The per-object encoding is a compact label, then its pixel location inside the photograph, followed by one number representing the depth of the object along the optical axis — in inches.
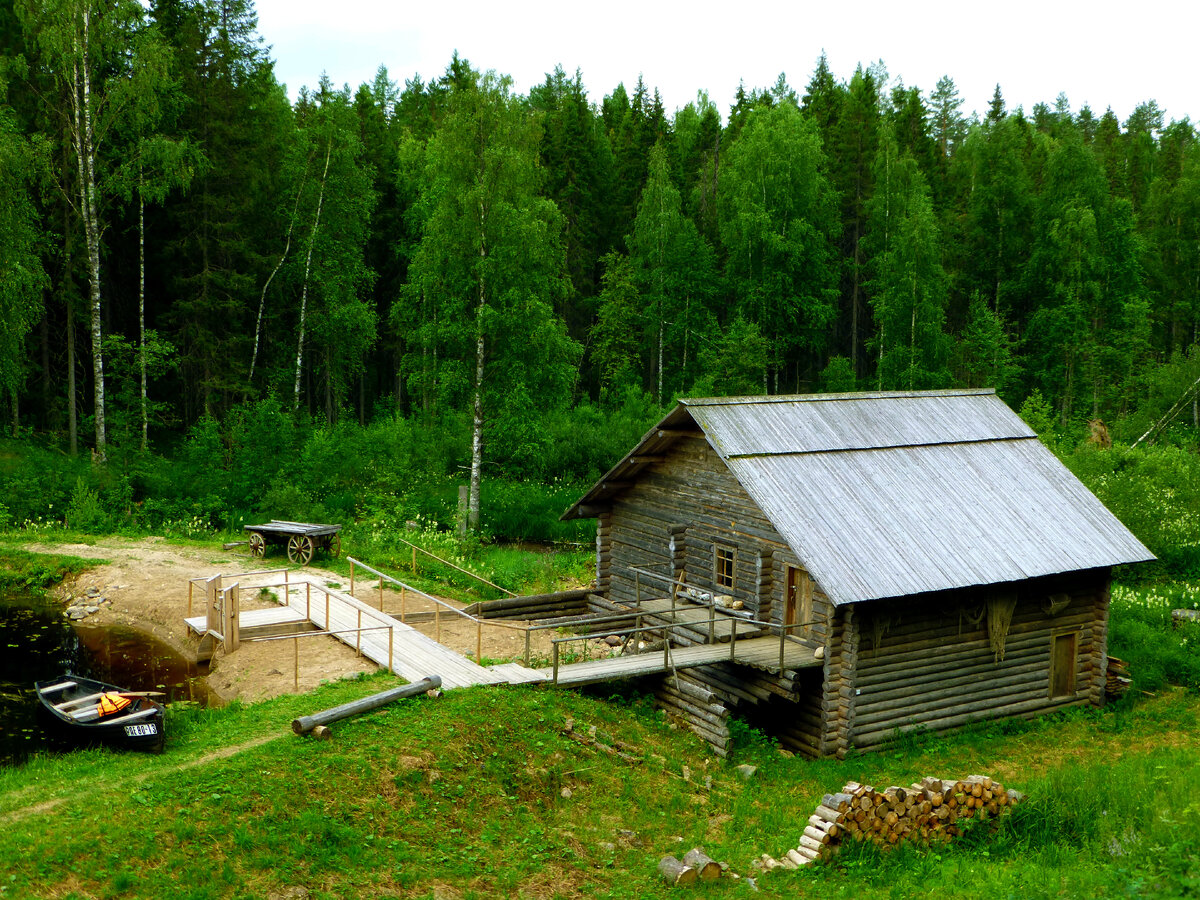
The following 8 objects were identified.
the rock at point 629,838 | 564.4
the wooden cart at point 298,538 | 1129.0
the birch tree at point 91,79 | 1328.7
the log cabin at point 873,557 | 737.6
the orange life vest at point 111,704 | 643.5
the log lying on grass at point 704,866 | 518.6
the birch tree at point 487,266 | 1326.3
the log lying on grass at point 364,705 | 595.2
